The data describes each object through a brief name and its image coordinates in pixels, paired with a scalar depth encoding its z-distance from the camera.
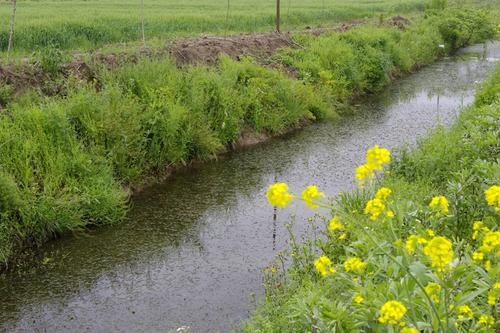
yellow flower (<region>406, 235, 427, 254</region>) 3.08
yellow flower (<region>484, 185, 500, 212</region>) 3.10
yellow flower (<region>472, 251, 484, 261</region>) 3.05
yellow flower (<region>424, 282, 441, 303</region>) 2.94
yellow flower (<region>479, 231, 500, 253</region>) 2.88
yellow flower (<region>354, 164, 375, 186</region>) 3.46
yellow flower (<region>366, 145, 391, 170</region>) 3.23
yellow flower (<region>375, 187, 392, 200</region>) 3.40
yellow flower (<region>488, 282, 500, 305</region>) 2.96
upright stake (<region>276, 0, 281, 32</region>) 16.64
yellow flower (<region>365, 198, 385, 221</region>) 3.21
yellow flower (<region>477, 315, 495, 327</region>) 2.89
